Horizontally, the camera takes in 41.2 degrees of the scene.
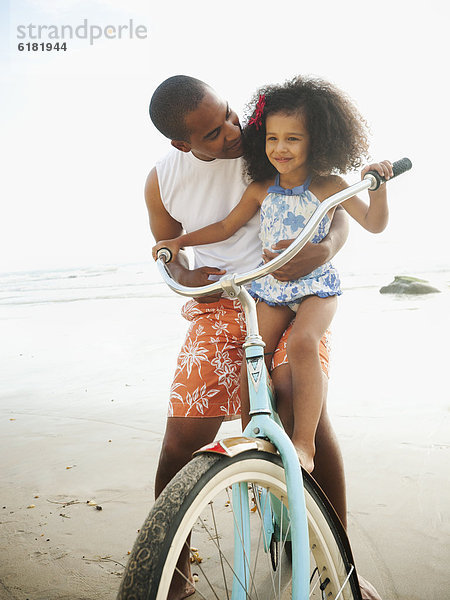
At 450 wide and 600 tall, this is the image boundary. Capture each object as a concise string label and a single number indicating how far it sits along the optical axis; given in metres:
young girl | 2.00
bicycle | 1.17
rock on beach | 10.65
